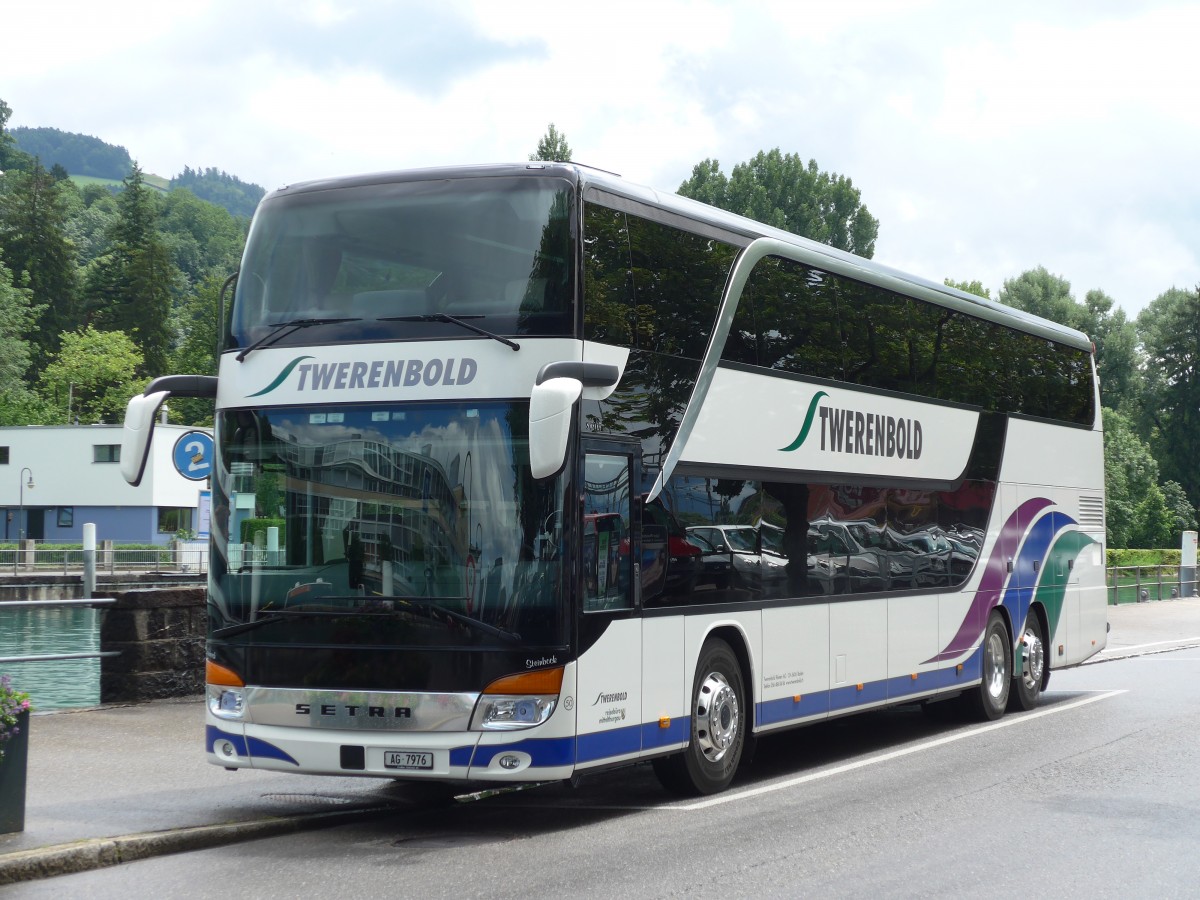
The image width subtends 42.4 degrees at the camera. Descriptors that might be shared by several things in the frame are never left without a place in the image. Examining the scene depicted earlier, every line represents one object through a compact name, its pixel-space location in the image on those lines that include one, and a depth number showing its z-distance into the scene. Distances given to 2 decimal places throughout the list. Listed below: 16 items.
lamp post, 81.44
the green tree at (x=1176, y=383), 92.81
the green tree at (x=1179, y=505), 90.75
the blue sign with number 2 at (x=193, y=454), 14.18
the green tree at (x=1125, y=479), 85.22
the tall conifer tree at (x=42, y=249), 110.94
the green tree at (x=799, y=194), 90.25
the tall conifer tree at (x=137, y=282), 112.88
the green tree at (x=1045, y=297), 88.94
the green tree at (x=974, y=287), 85.50
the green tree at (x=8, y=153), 142.25
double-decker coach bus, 9.45
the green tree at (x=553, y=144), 81.00
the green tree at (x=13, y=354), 94.81
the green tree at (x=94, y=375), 101.69
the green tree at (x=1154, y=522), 87.06
